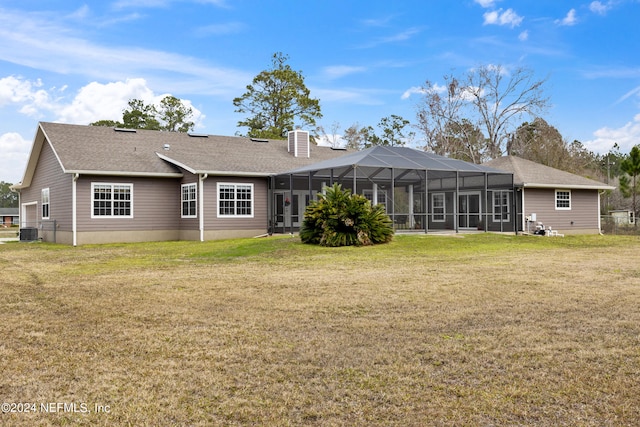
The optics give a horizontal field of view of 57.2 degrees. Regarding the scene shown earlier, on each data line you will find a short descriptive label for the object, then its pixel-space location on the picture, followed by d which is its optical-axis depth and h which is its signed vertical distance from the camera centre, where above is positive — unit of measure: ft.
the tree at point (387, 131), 164.04 +23.69
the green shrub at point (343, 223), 57.93 -0.62
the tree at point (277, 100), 141.49 +28.79
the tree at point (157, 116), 156.04 +28.38
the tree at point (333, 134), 159.39 +22.74
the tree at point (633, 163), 94.99 +7.85
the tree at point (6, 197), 310.45 +13.45
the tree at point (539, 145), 143.84 +17.31
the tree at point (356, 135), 163.73 +22.76
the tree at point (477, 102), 133.69 +26.75
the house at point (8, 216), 236.43 +2.61
